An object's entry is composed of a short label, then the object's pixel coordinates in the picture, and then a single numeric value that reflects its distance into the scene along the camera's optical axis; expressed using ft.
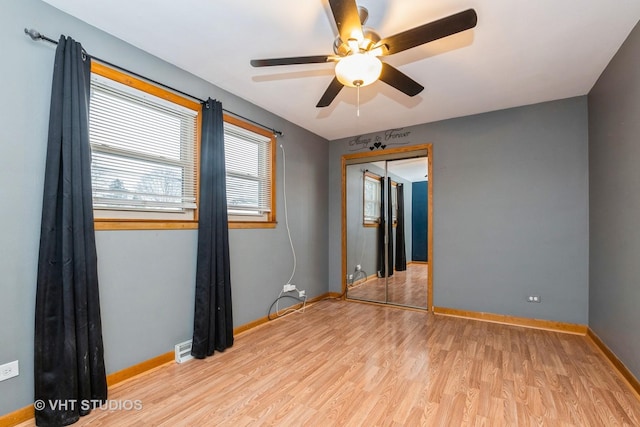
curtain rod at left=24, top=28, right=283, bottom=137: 6.05
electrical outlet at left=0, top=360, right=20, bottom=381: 5.63
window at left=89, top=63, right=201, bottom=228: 7.18
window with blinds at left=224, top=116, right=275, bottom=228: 10.64
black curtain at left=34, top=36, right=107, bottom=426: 5.94
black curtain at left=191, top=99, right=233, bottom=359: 8.87
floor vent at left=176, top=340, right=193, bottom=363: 8.53
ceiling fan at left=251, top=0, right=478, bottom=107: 5.12
